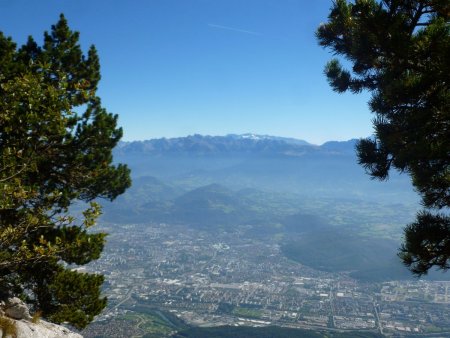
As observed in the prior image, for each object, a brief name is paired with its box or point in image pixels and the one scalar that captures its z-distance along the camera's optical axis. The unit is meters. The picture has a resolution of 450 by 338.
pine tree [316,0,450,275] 8.95
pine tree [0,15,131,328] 14.33
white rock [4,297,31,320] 11.91
